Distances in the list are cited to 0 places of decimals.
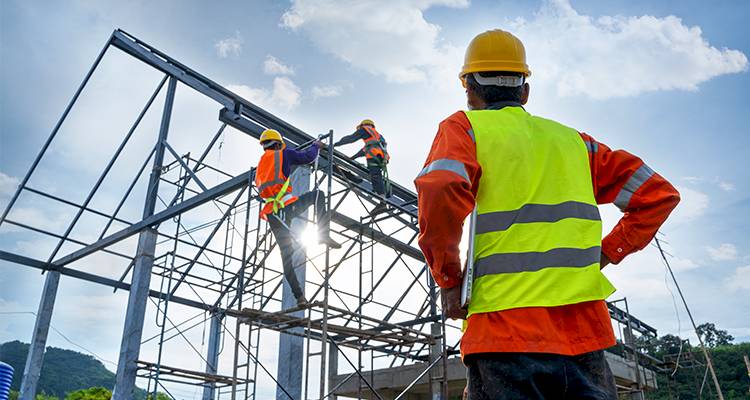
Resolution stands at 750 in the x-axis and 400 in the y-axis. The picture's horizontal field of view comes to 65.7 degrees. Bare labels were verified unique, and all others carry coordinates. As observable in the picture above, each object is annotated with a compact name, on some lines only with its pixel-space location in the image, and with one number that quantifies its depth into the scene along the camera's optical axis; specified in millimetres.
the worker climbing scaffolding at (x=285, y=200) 8320
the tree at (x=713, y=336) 38750
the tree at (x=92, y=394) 16938
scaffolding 10023
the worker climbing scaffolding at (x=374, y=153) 11695
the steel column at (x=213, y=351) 14758
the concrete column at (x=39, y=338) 12852
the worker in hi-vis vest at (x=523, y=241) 1841
